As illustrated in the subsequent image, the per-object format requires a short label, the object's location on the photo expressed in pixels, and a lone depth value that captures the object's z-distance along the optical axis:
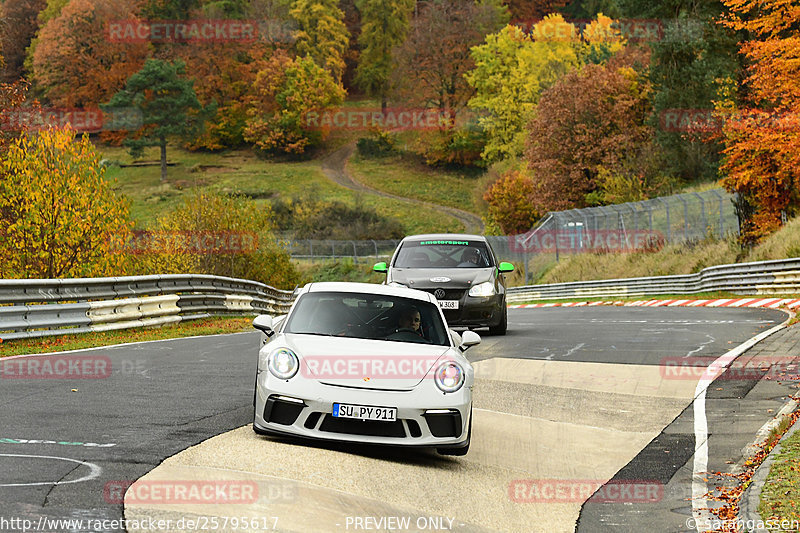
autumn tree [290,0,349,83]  131.75
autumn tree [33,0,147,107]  125.31
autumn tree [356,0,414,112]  135.00
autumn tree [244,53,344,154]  118.56
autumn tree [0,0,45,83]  149.00
